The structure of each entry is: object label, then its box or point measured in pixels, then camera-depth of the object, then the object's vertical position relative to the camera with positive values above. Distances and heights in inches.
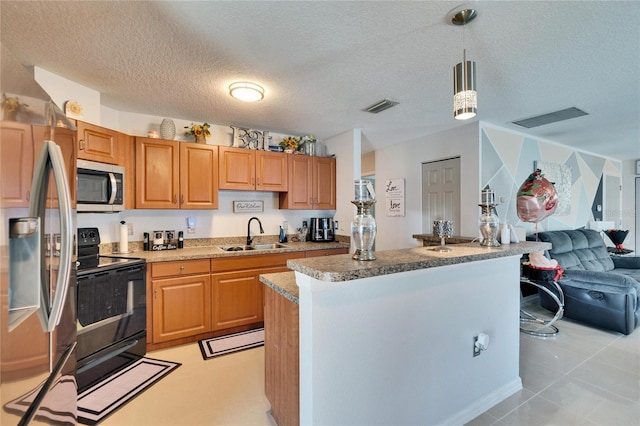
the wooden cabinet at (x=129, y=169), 108.3 +17.6
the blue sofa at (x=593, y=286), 114.3 -32.5
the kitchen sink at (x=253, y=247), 136.3 -17.1
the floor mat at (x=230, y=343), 103.7 -51.8
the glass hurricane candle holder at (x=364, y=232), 54.1 -3.6
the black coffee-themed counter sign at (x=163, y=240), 120.6 -12.0
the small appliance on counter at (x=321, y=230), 155.2 -9.3
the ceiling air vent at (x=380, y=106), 110.0 +44.5
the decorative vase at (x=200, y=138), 126.7 +34.8
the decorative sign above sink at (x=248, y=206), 143.5 +4.0
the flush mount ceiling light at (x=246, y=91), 92.5 +42.1
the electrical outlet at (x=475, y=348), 70.5 -34.4
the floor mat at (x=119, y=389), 71.6 -51.5
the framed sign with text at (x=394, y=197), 177.6 +11.3
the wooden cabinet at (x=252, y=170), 129.9 +21.6
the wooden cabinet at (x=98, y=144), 92.7 +24.7
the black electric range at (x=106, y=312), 83.4 -32.2
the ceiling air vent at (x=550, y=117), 122.7 +45.5
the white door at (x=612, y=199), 220.8 +11.7
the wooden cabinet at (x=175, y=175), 112.7 +16.9
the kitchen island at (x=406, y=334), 49.9 -26.1
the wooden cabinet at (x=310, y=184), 146.1 +16.1
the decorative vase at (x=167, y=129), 118.8 +36.5
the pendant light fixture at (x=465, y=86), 58.7 +28.0
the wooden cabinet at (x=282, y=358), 56.8 -32.6
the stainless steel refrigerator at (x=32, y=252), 27.9 -4.5
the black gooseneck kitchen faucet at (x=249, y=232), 141.3 -9.5
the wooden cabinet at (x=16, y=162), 27.4 +5.5
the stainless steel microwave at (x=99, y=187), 92.0 +9.5
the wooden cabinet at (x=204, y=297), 103.2 -33.8
